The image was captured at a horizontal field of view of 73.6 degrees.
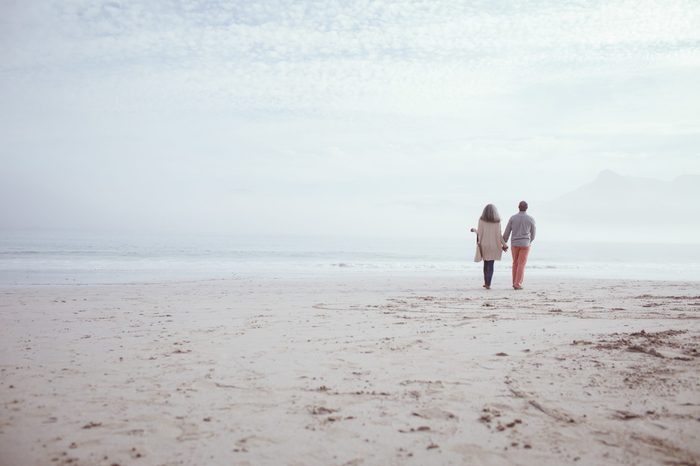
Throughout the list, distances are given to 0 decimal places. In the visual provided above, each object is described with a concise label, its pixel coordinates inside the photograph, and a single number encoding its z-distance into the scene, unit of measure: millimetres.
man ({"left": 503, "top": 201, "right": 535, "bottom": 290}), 12125
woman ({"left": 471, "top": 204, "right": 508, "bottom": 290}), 12344
